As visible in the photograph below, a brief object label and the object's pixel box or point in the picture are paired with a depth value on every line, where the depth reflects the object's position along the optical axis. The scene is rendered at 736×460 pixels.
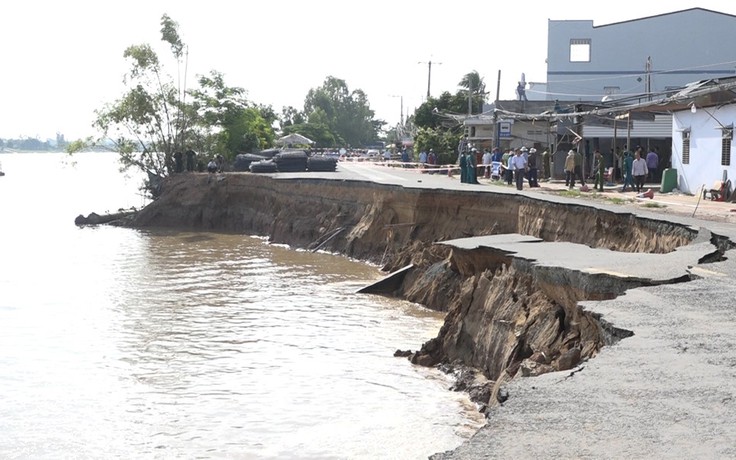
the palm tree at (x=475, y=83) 82.85
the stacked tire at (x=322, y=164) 47.84
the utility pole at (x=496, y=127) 42.83
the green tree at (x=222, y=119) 53.62
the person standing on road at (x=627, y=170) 32.66
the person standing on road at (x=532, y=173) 34.47
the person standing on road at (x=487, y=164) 41.88
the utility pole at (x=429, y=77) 84.94
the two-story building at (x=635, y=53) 52.66
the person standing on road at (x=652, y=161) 36.03
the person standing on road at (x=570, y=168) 33.12
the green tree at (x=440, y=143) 59.16
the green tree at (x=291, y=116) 135.75
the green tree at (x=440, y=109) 67.12
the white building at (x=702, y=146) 28.69
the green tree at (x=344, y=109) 145.75
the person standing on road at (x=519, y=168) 32.47
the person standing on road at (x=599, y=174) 31.91
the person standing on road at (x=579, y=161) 33.28
